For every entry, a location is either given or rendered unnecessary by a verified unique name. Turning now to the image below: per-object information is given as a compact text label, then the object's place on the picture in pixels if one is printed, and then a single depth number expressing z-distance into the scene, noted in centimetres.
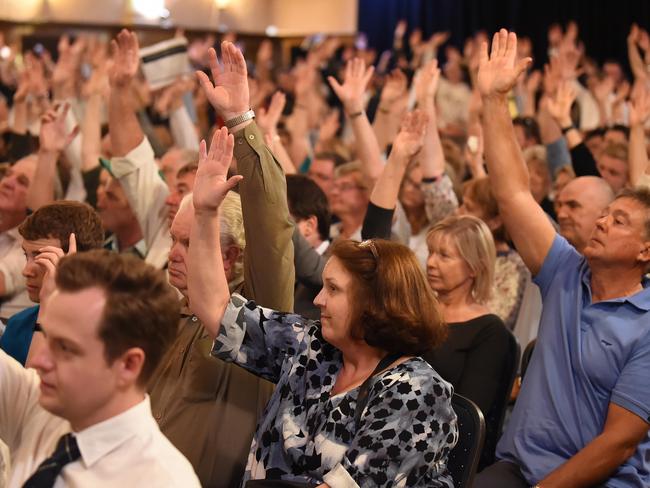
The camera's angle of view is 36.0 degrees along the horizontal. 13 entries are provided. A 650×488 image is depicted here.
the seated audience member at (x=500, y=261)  363
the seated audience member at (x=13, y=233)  370
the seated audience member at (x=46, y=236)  271
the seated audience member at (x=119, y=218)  409
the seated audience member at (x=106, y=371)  151
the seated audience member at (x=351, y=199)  422
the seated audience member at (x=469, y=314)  289
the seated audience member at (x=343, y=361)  200
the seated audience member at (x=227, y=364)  231
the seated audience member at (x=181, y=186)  365
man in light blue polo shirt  246
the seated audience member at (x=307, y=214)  354
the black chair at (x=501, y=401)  286
